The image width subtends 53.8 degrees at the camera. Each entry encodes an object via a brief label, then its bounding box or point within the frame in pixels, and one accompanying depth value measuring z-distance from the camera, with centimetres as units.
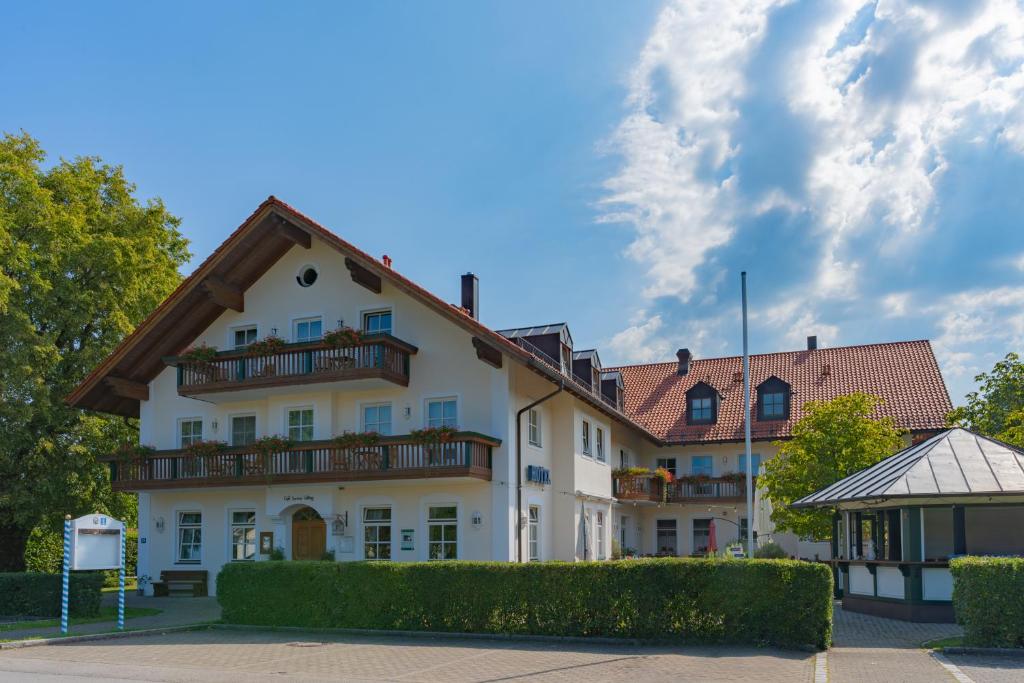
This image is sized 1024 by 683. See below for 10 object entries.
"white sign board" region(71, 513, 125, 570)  2072
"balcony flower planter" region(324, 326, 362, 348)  2606
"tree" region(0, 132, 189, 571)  2905
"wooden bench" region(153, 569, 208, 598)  2861
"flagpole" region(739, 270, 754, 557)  2416
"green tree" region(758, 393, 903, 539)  2814
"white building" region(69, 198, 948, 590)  2622
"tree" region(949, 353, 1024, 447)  3247
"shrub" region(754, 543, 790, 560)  3052
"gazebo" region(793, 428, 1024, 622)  1947
